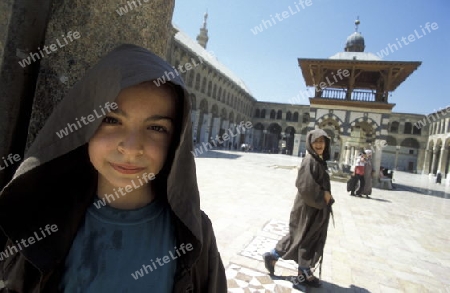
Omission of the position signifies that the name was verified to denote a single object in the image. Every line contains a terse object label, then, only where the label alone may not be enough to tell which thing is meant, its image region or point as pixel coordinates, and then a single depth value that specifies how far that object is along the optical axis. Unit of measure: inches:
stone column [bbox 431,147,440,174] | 1410.9
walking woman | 119.3
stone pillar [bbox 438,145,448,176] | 1288.1
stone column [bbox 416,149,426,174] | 1606.4
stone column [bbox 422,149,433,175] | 1514.5
